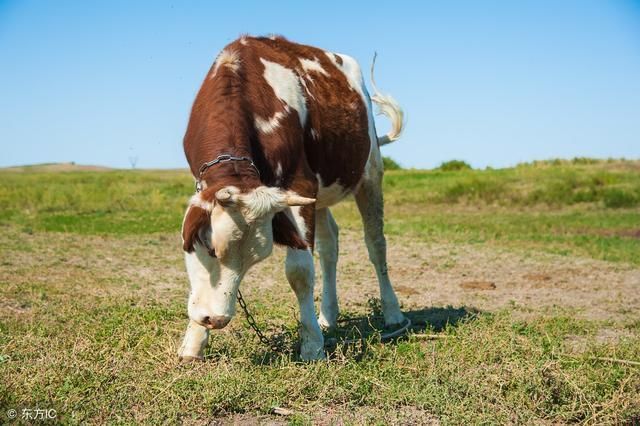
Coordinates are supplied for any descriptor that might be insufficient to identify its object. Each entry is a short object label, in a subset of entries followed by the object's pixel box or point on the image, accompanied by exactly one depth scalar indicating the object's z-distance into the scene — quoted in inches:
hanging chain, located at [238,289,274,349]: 216.0
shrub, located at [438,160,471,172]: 2303.9
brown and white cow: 174.1
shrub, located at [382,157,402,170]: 2416.3
